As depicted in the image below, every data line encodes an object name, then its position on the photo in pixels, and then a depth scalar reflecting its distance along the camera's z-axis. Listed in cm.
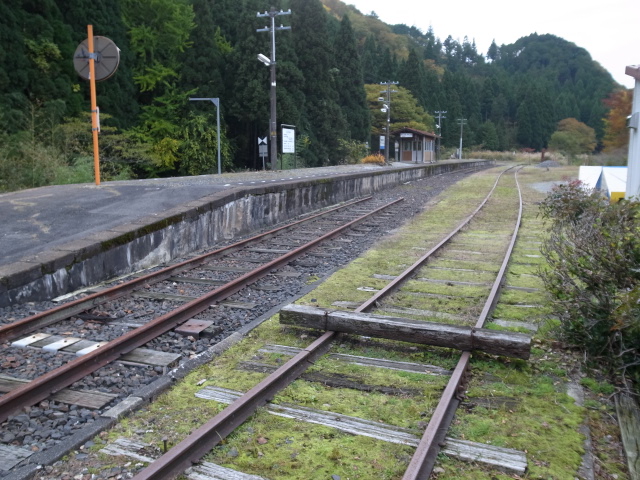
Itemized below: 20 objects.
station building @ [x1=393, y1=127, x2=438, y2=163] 4869
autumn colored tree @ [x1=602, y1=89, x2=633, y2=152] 2497
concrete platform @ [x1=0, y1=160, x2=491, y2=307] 671
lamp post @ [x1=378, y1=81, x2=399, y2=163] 4083
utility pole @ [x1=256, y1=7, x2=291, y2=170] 2531
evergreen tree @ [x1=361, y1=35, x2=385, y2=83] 7200
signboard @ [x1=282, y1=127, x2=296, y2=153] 2589
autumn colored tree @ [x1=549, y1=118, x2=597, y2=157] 7769
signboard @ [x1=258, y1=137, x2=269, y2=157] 3030
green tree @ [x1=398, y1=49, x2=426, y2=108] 7050
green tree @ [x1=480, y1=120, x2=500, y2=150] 9444
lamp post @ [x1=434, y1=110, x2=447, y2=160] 6502
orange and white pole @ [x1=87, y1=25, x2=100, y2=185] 1083
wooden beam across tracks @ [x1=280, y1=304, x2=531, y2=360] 463
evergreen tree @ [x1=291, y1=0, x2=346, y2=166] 4266
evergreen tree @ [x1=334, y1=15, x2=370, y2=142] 4912
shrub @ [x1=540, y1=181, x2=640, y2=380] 430
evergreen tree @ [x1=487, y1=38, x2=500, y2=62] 17200
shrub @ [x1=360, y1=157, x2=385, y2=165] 4127
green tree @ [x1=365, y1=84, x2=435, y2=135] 5916
